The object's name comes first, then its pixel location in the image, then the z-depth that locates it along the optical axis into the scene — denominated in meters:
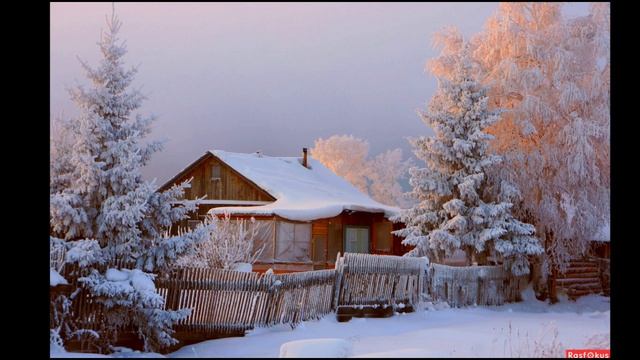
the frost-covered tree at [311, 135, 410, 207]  62.44
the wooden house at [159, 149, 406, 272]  32.88
